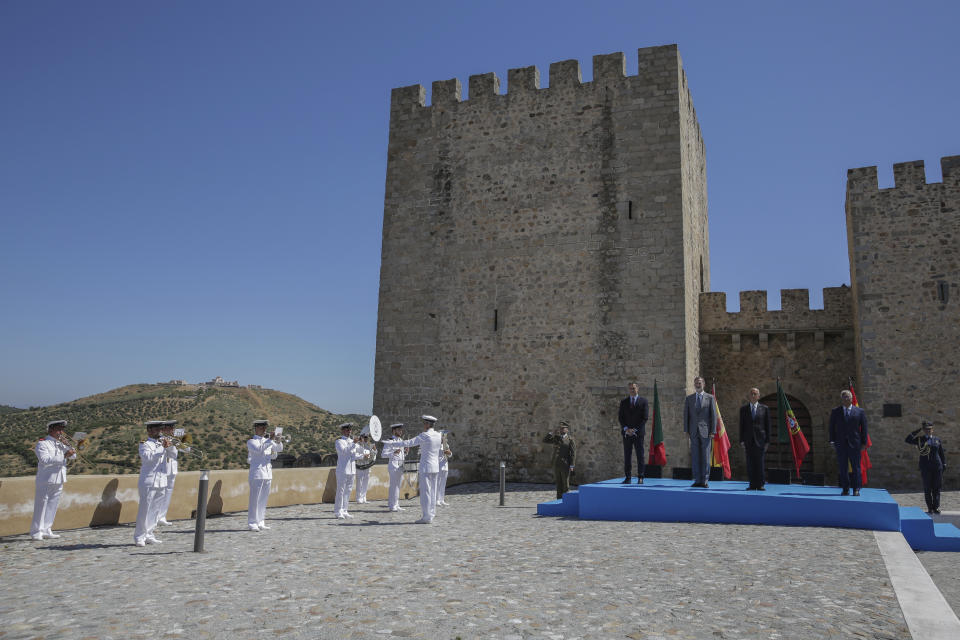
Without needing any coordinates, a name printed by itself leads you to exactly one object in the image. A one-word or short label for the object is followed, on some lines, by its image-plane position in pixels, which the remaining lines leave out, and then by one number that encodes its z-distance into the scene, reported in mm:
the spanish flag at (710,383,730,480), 10234
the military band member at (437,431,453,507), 11784
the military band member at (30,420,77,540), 7664
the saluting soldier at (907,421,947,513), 10875
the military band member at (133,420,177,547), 7480
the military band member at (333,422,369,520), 10172
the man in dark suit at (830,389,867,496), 9164
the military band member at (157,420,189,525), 8203
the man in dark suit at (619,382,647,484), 10375
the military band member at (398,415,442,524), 9656
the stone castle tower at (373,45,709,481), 14586
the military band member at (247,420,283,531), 8867
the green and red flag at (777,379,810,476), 10844
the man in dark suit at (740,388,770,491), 9484
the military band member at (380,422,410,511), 11156
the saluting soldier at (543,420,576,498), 12141
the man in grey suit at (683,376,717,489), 9695
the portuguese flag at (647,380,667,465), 11062
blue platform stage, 8219
